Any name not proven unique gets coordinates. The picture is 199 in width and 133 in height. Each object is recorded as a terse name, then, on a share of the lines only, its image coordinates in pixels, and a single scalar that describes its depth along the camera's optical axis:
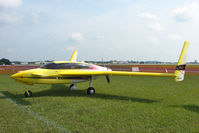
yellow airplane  9.49
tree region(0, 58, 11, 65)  87.88
